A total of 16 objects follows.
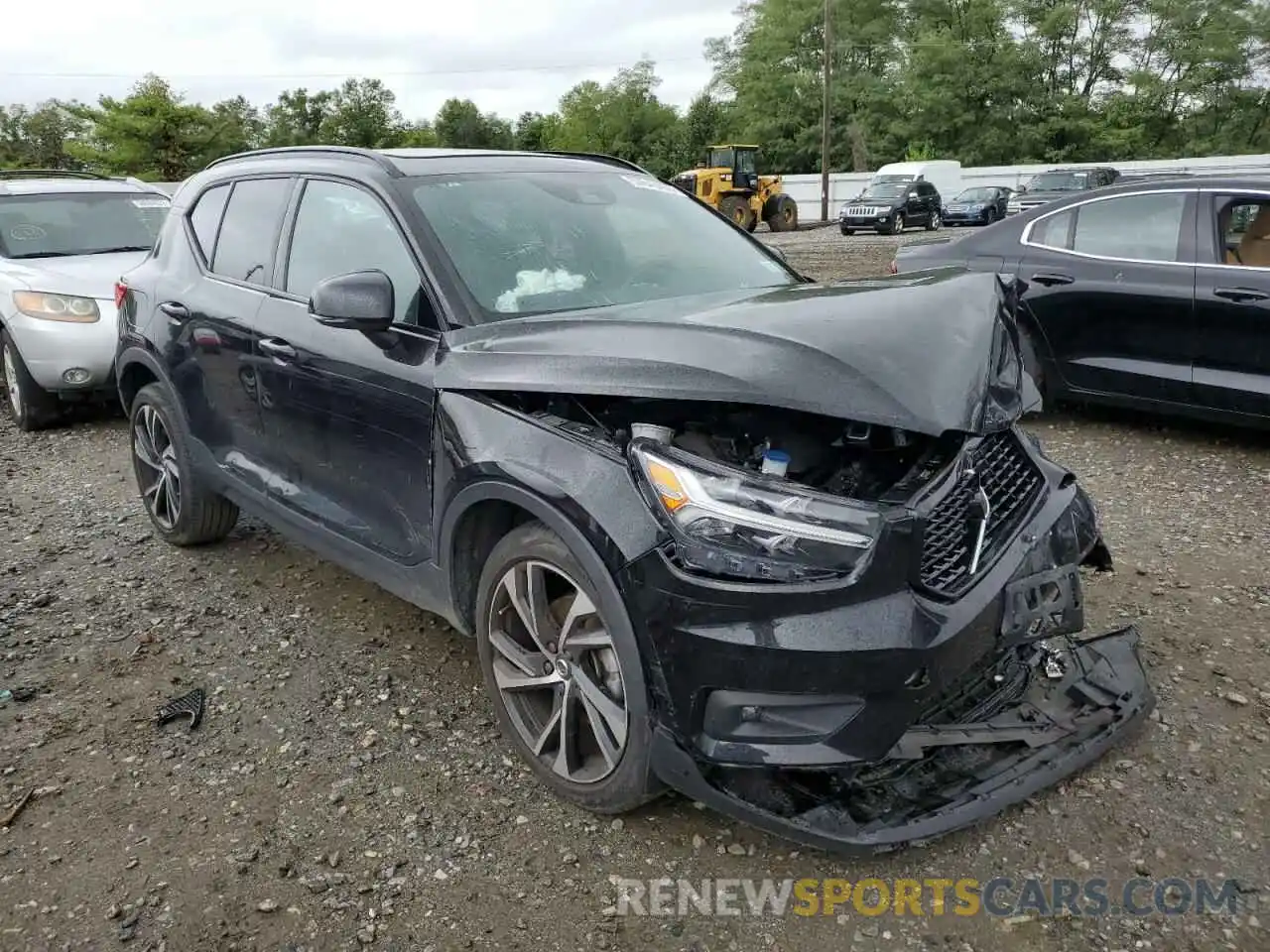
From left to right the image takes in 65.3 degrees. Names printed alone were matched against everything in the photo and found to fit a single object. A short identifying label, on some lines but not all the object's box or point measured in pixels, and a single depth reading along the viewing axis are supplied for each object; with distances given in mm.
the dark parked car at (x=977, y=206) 28984
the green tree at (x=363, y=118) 59406
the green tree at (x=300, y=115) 59562
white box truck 35562
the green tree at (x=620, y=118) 68125
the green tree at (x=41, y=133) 49719
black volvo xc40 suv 2188
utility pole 37844
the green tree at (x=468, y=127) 66500
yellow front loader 27844
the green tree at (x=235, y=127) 46031
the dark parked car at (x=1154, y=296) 5363
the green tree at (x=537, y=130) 70312
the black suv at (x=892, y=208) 26938
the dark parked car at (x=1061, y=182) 26188
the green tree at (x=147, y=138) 43688
